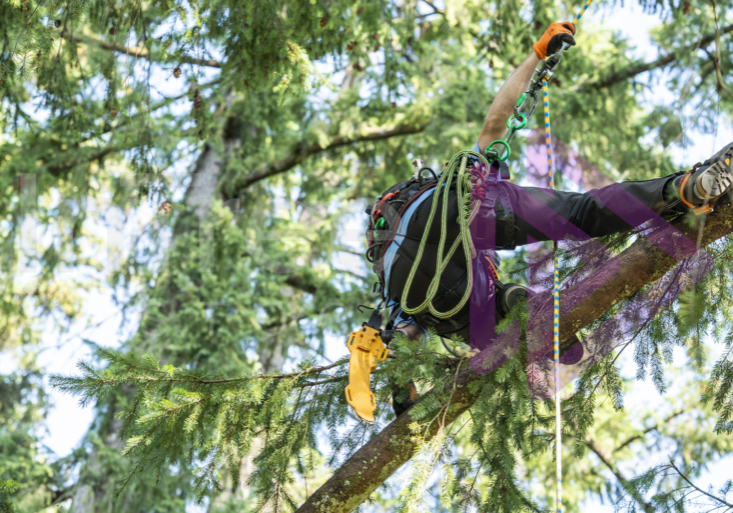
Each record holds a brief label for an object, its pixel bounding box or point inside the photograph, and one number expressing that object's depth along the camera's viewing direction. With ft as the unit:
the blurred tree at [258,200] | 52.75
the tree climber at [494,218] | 17.40
